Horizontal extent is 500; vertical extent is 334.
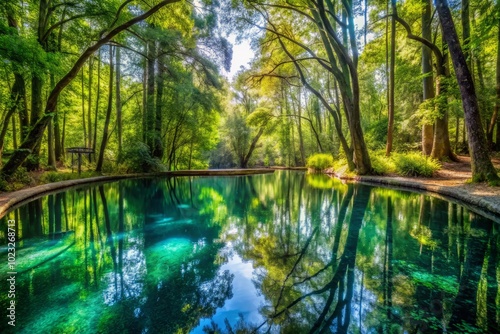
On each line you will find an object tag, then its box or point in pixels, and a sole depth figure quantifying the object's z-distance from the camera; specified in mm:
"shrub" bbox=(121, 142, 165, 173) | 13219
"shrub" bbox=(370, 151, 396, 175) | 10766
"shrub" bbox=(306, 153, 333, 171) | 18811
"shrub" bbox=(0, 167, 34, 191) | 6679
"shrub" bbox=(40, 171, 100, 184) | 8852
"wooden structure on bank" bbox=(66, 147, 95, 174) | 10852
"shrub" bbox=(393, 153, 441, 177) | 9125
